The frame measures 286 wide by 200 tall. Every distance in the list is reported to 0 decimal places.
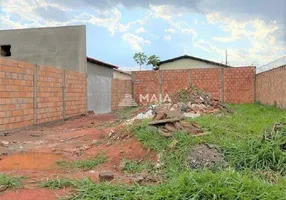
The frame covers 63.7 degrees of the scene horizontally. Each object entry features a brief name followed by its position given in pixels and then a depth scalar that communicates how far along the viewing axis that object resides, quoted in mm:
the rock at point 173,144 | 3651
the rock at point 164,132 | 4012
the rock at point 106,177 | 2704
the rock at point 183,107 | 7421
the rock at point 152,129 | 4246
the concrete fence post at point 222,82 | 12556
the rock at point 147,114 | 7144
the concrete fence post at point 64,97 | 8003
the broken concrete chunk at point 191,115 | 6654
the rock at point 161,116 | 4528
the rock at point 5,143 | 4645
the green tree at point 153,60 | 24911
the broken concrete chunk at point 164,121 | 4262
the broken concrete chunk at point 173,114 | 4466
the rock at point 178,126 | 4159
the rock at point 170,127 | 4129
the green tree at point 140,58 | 26054
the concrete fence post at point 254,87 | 12355
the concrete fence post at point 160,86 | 13166
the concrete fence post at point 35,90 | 6536
